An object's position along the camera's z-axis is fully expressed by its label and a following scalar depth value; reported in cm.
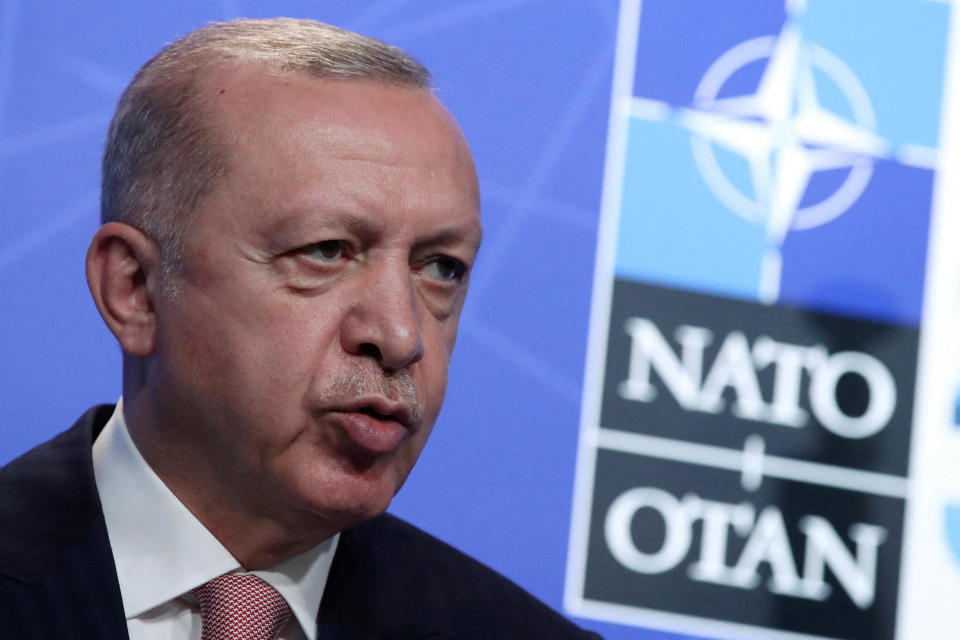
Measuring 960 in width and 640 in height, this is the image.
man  244
